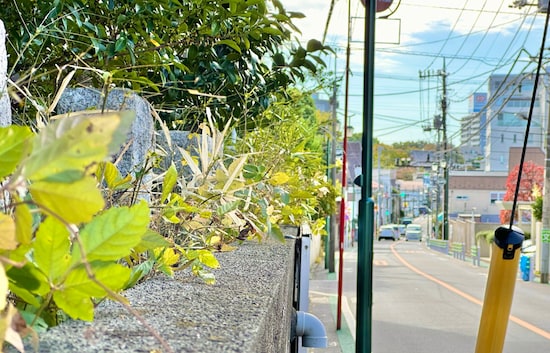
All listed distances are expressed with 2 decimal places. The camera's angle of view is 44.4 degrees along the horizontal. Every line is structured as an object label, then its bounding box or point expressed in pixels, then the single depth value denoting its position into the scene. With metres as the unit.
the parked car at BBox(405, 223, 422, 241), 70.38
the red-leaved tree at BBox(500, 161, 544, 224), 47.31
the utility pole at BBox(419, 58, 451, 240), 44.88
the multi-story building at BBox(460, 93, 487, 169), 40.28
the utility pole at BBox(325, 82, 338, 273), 18.94
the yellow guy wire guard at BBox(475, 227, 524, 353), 2.69
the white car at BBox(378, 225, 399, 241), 69.56
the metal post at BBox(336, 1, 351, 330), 8.23
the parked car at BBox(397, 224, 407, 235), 78.38
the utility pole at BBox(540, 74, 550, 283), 19.56
